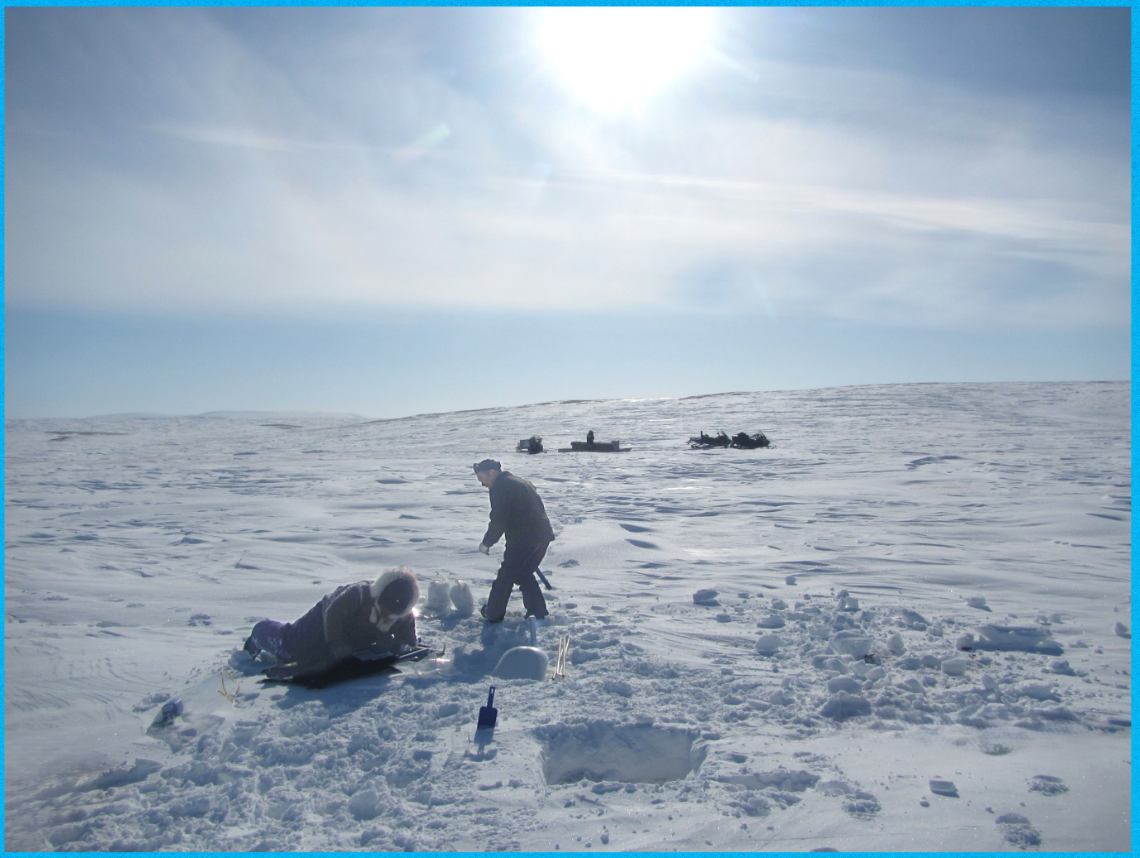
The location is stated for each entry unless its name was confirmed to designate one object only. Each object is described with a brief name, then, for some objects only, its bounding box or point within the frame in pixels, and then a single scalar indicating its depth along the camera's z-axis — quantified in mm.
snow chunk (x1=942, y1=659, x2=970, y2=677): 4641
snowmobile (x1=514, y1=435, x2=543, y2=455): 20641
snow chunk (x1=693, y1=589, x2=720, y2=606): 6289
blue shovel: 4027
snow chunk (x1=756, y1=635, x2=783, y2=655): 5094
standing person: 5809
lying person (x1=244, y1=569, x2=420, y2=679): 4750
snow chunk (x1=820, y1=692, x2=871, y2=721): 4160
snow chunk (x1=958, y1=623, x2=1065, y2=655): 5039
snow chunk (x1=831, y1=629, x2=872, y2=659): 4938
